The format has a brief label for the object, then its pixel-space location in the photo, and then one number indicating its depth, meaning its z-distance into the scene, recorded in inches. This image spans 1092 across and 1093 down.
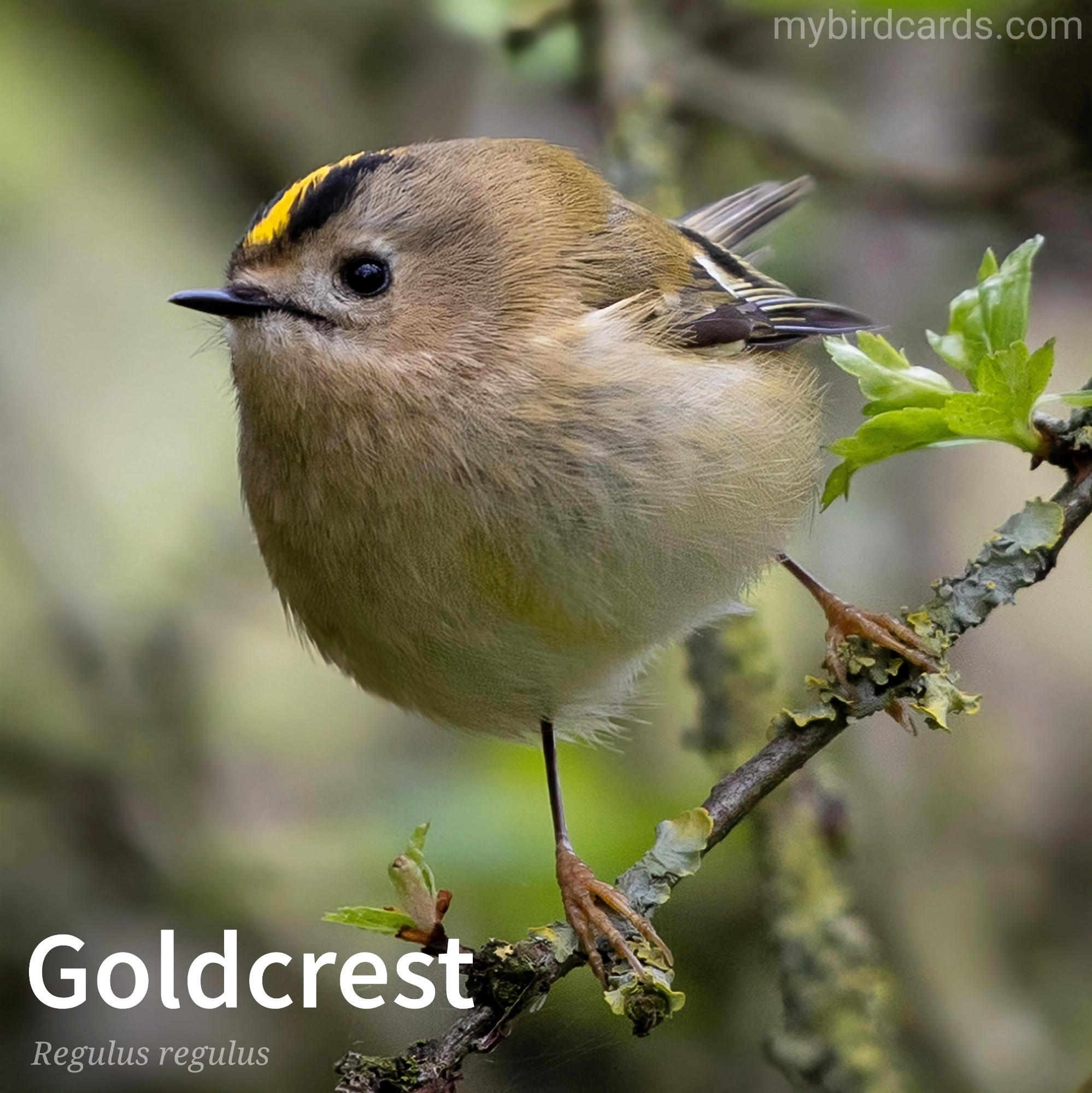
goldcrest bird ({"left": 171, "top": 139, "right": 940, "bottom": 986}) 90.4
